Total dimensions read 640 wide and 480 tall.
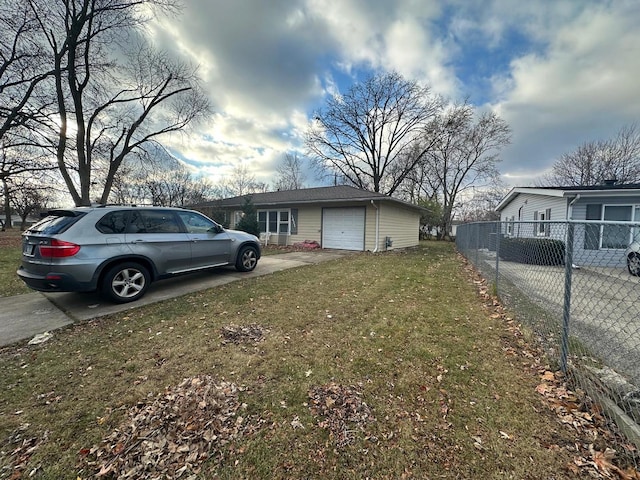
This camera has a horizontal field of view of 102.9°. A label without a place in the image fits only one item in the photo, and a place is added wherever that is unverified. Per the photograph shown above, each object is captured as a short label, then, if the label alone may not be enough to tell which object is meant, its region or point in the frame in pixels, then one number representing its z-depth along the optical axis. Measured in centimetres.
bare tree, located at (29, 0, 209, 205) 1083
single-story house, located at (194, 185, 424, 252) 1202
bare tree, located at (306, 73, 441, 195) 2075
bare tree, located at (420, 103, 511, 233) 2112
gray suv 374
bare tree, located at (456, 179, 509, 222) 2962
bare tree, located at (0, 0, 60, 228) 1002
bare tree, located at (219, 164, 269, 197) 3866
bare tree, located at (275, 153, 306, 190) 3519
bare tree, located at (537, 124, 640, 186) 2023
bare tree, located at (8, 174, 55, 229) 1291
